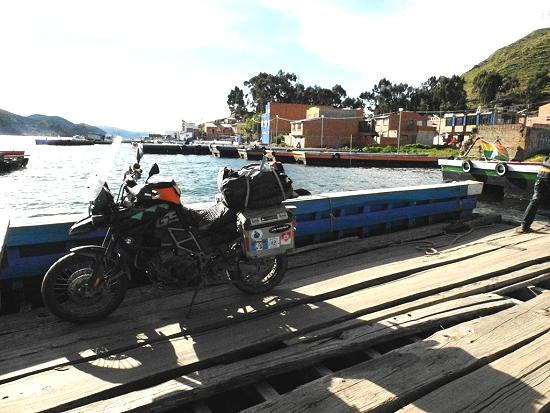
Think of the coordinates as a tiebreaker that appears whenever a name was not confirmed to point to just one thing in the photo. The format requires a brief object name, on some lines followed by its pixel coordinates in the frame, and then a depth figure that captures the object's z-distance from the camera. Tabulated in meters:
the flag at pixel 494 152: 18.73
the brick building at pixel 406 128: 63.25
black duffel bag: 3.56
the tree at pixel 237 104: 137.75
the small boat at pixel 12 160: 32.16
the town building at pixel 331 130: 66.19
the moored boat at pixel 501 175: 14.21
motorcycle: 3.15
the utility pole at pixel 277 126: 80.93
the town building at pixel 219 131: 127.00
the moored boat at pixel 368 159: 41.25
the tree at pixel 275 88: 117.56
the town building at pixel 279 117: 82.94
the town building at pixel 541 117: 55.61
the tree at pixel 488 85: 85.94
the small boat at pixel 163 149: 64.25
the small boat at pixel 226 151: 56.44
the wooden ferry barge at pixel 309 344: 2.33
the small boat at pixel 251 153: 51.00
